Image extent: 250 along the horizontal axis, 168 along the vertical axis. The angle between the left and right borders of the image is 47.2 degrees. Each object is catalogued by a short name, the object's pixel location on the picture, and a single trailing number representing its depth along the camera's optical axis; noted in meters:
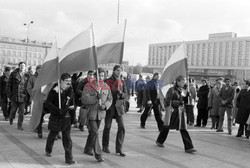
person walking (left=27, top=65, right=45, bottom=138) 8.55
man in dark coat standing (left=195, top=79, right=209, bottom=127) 11.27
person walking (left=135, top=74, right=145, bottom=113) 14.84
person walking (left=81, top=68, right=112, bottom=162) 5.68
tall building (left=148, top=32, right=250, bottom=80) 104.19
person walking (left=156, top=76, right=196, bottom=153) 6.79
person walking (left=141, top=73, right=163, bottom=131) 8.99
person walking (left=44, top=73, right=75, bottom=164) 5.44
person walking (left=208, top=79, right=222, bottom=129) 10.59
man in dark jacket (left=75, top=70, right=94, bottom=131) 6.53
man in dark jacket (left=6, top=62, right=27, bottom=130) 8.73
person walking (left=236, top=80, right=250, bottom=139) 9.09
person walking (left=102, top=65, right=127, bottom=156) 6.14
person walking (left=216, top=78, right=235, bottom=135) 9.80
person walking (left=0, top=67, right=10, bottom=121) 10.51
